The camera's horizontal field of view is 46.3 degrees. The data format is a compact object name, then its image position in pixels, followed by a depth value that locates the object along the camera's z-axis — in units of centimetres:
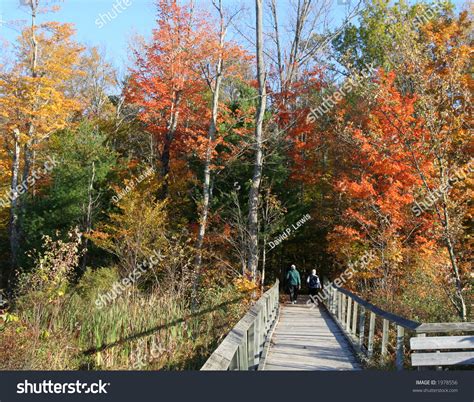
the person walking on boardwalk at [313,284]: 2266
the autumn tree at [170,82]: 2825
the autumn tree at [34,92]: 2728
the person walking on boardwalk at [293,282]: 2241
